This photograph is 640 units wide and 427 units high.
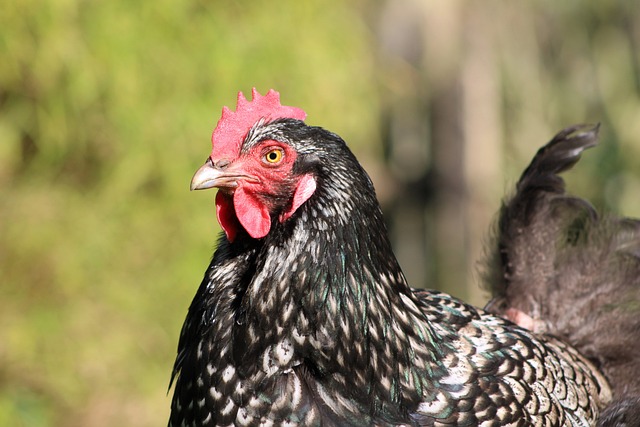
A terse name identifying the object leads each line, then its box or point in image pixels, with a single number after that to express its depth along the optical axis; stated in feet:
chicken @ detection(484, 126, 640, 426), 23.91
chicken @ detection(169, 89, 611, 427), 17.10
